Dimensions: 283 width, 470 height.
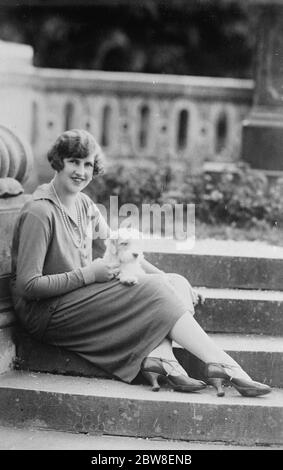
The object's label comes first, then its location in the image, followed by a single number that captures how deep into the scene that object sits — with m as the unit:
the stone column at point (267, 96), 9.14
